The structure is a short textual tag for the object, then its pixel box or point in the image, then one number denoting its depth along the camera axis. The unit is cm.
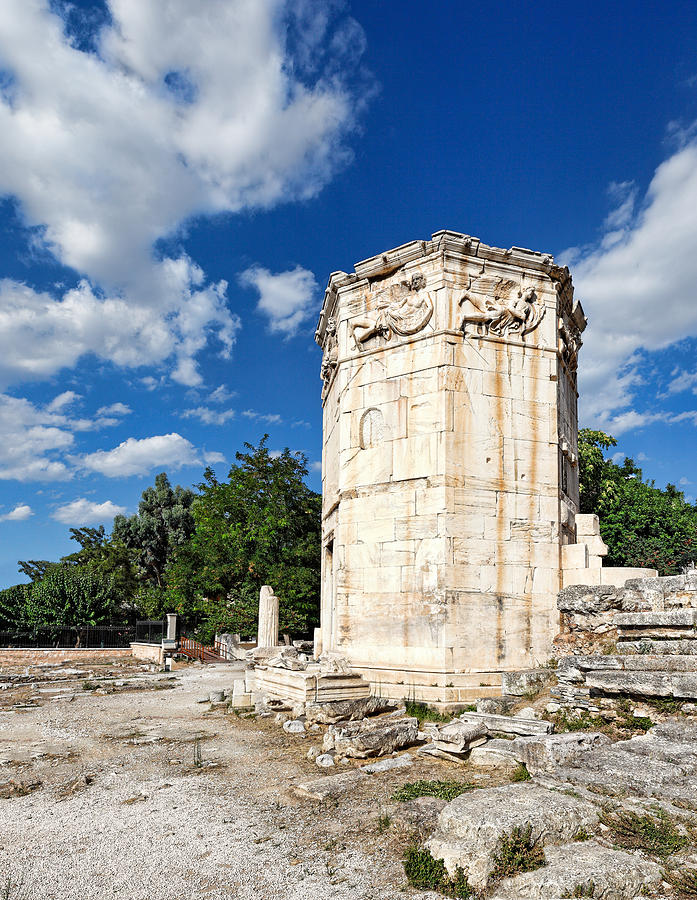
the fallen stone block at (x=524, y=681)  872
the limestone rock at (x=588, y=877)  343
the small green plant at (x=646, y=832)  389
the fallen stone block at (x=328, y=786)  557
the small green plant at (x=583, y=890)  341
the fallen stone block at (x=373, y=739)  697
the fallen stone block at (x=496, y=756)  625
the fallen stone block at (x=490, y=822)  385
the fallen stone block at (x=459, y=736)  667
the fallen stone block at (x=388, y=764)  629
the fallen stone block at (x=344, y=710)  861
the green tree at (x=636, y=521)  2088
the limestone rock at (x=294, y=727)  864
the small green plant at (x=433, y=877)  374
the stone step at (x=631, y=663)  690
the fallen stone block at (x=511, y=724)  710
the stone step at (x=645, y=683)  652
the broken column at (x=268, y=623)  1579
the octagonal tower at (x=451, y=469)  963
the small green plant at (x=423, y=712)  876
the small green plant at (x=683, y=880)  350
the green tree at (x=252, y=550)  2262
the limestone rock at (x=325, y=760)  677
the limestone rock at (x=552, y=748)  571
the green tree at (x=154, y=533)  3903
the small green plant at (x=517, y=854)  379
